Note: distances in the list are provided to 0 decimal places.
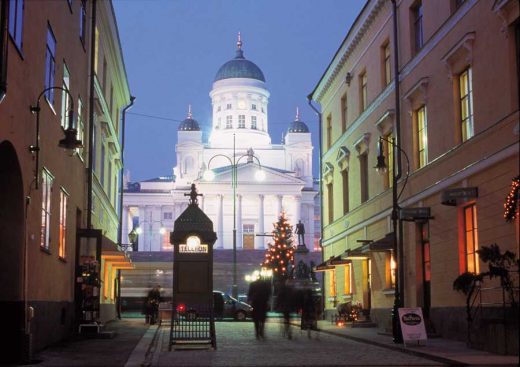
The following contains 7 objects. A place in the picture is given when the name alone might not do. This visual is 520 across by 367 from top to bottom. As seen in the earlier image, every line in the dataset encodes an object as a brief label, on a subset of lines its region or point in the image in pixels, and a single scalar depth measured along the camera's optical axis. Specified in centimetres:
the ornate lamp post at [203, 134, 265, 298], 4722
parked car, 4366
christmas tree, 6769
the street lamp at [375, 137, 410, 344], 2142
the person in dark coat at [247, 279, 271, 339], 2258
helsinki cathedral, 9875
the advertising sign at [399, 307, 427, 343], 1920
